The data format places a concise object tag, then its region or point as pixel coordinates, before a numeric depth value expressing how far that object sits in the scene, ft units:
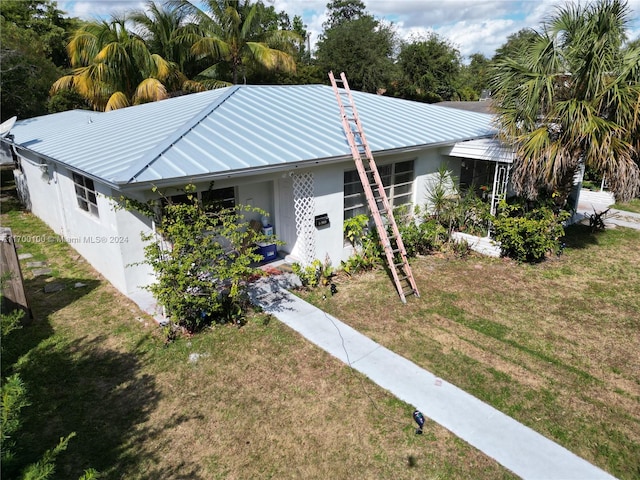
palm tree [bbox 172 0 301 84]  69.56
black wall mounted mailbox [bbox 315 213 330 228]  30.55
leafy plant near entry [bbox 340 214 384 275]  32.63
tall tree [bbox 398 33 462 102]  149.59
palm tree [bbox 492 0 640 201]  28.22
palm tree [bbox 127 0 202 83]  70.08
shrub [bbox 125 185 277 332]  22.31
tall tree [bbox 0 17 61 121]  66.28
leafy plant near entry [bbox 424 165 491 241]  36.99
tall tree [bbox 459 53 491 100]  170.71
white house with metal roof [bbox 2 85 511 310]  25.90
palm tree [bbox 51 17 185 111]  61.57
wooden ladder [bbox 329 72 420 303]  28.99
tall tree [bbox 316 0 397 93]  132.05
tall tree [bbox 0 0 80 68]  99.04
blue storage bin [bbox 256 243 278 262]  32.65
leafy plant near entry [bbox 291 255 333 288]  29.71
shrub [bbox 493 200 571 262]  33.17
